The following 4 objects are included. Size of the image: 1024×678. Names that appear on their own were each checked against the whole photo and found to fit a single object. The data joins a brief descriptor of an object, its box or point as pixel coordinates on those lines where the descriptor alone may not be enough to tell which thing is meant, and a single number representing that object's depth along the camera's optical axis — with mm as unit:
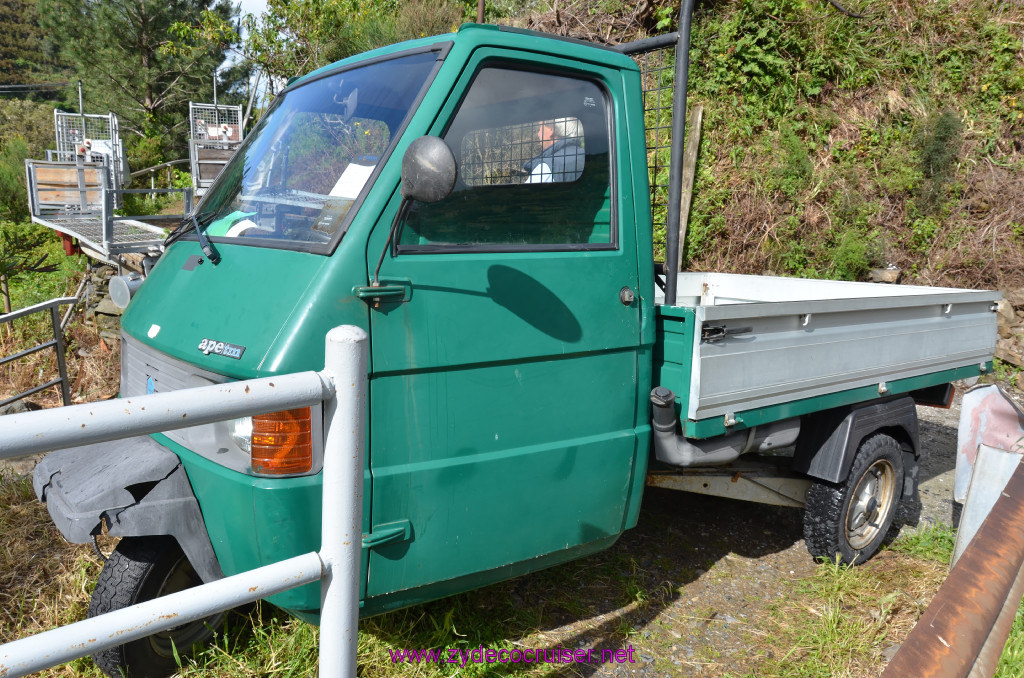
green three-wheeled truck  2152
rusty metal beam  1016
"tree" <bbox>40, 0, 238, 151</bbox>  25000
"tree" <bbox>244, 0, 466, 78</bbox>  12125
